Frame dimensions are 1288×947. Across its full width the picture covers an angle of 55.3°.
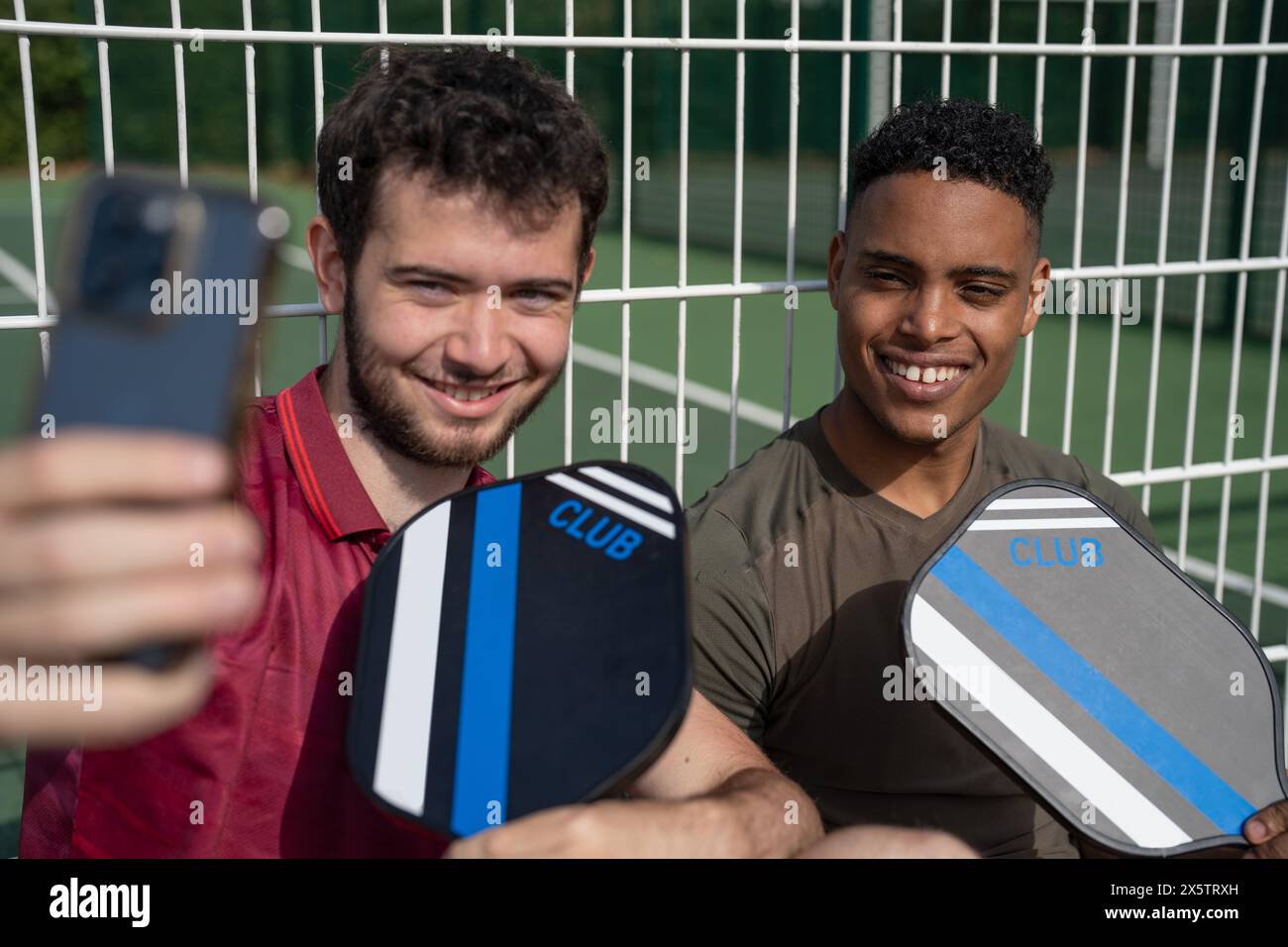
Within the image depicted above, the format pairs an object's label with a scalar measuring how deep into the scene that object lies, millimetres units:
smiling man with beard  1438
